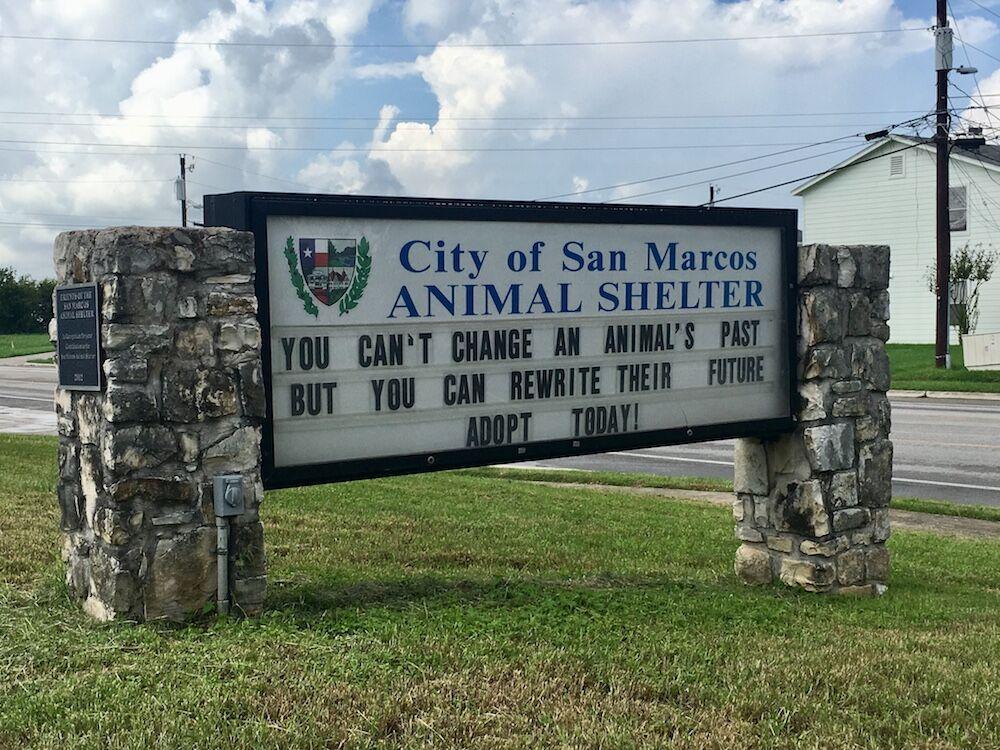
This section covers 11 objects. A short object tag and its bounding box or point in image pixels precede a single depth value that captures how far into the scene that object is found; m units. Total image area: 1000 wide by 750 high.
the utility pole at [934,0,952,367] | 27.11
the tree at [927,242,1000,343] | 33.34
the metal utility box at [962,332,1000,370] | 27.81
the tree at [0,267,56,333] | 59.84
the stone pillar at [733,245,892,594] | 7.60
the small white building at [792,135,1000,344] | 36.62
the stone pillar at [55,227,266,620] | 5.14
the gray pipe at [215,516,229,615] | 5.38
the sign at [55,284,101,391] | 5.18
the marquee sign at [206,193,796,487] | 5.71
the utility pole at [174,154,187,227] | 41.31
